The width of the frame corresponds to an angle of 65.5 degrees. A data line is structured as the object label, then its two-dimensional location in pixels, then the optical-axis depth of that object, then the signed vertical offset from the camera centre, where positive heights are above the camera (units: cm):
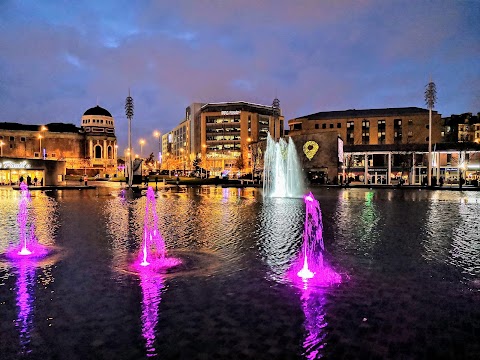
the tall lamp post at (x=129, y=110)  5660 +1076
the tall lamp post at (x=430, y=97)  5562 +1183
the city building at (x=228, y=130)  14138 +1791
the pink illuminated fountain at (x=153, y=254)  931 -217
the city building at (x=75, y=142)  12938 +1335
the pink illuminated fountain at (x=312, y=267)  805 -221
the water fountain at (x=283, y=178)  4125 -23
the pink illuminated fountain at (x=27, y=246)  1031 -209
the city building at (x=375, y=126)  10244 +1434
